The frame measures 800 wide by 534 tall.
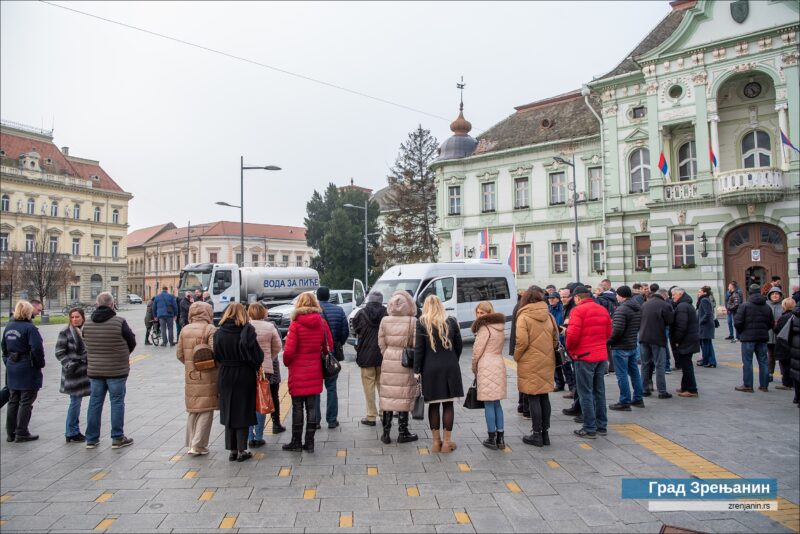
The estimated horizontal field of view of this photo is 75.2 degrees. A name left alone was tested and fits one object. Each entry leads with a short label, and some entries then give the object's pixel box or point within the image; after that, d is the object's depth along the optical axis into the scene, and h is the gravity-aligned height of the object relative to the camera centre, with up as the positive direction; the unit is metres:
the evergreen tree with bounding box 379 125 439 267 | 43.66 +6.77
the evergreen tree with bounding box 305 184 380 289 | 50.44 +4.01
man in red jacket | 6.79 -0.92
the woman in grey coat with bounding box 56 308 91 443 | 6.70 -1.04
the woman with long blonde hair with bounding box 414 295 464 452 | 6.18 -0.96
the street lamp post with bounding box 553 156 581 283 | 26.58 +1.49
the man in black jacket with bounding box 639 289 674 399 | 8.94 -0.84
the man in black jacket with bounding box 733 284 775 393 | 9.31 -0.92
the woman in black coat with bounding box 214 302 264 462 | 5.91 -1.00
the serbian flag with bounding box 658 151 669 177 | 25.09 +5.71
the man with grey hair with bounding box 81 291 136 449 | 6.49 -0.91
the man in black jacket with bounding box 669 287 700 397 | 9.05 -1.03
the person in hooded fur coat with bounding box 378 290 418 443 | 6.43 -0.90
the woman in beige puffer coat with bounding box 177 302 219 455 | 6.12 -1.16
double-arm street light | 23.28 +5.44
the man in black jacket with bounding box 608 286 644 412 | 8.20 -0.95
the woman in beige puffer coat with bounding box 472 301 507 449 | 6.31 -1.02
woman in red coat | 6.30 -0.89
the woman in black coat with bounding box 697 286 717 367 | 11.99 -1.03
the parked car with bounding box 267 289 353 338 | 18.81 -0.94
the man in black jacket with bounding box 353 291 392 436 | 7.27 -0.66
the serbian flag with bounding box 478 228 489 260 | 31.97 +2.43
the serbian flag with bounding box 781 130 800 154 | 20.70 +5.61
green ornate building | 22.88 +6.25
